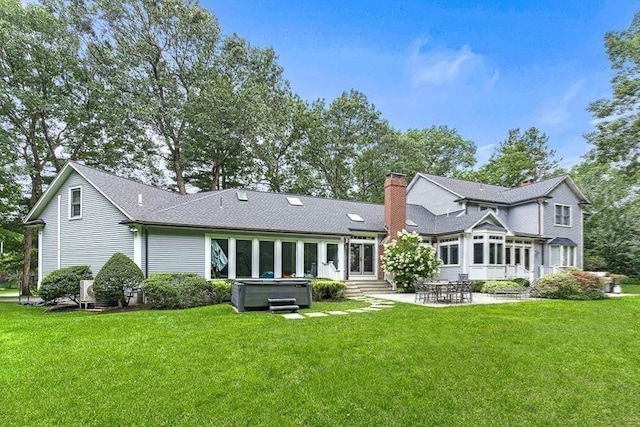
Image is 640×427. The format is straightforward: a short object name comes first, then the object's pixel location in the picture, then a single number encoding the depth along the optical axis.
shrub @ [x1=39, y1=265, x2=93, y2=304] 12.22
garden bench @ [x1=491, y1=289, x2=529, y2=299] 15.44
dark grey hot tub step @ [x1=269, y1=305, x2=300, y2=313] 10.62
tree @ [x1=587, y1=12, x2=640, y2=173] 16.83
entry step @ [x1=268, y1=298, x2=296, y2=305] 10.83
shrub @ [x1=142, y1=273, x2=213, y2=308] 11.59
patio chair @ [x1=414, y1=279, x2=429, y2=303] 13.38
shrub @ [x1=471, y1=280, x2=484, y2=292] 18.30
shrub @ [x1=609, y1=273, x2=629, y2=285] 17.60
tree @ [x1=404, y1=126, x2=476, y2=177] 40.38
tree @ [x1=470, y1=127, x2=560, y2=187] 37.94
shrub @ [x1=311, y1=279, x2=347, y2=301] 13.79
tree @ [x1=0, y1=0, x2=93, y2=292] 20.38
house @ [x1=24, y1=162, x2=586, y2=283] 14.40
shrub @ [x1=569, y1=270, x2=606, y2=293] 14.75
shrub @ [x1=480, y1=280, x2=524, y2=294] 15.75
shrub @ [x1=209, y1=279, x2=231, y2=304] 12.87
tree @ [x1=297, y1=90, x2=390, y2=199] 33.09
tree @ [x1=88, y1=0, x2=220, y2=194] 25.17
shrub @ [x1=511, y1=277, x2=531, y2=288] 19.16
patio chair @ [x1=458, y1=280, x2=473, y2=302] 13.22
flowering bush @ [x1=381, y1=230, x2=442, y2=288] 17.06
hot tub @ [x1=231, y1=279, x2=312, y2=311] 10.75
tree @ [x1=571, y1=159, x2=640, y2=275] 25.39
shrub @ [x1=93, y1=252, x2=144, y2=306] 11.80
